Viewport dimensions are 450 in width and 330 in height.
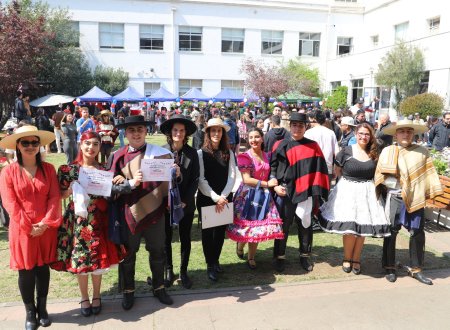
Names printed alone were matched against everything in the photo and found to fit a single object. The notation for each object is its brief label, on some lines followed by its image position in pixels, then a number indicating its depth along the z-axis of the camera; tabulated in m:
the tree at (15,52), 18.95
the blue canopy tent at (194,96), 25.05
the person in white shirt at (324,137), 6.43
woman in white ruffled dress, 4.68
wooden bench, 6.35
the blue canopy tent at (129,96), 23.15
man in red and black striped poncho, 4.75
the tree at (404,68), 22.19
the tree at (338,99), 28.89
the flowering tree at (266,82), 26.89
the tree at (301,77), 28.97
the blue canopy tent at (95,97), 22.69
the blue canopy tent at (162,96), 24.33
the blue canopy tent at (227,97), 25.87
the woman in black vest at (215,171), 4.41
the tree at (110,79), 28.83
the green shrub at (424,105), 18.30
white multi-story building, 29.22
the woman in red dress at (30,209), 3.39
